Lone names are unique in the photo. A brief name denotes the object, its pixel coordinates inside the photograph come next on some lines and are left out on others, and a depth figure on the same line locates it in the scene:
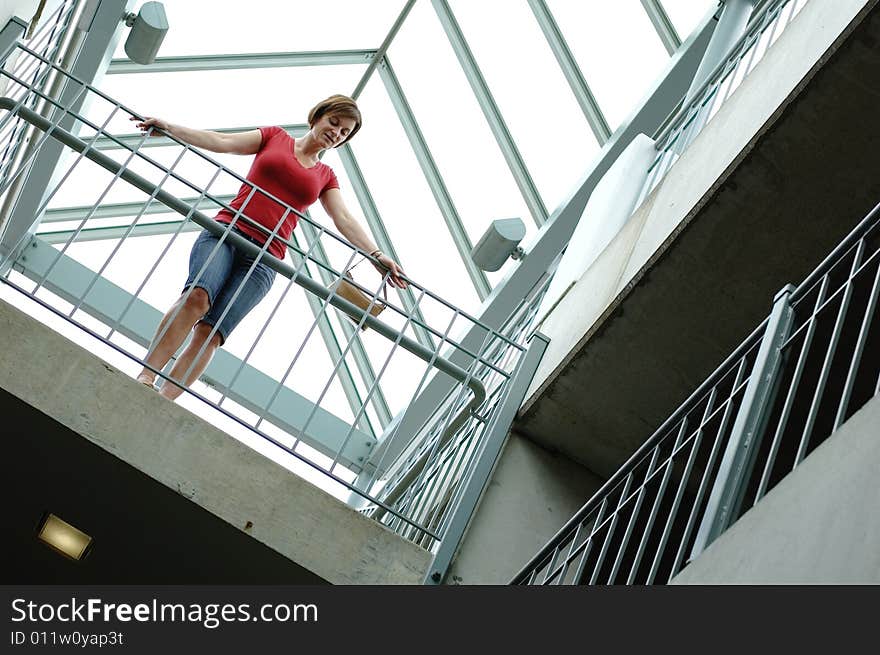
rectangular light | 5.91
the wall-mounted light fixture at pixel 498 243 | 9.55
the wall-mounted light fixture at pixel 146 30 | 8.77
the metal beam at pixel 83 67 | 8.83
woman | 5.89
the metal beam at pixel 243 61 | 10.20
